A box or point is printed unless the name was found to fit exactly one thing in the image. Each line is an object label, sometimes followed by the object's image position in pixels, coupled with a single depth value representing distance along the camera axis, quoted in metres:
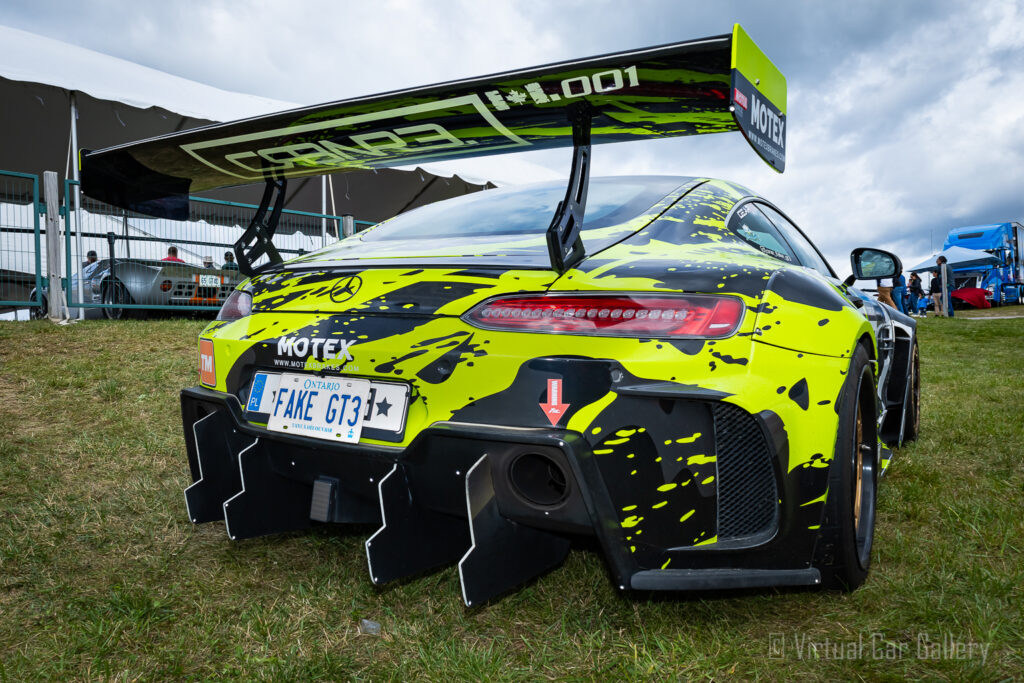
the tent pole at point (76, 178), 7.66
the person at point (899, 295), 14.69
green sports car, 1.49
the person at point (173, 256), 8.45
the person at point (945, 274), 17.55
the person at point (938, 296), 18.77
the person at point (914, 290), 19.53
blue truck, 24.47
